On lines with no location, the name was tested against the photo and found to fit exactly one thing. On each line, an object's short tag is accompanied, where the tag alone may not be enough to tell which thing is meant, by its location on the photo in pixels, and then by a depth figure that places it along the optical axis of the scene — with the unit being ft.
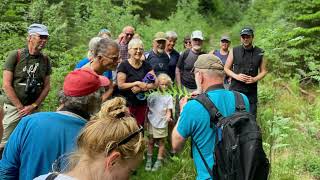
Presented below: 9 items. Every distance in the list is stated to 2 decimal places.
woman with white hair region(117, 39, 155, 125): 20.29
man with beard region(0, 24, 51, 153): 17.65
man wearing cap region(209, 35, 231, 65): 26.06
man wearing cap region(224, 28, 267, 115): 21.93
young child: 22.06
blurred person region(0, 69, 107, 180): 8.71
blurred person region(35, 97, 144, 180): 6.29
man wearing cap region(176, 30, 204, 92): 24.59
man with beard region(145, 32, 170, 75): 23.66
